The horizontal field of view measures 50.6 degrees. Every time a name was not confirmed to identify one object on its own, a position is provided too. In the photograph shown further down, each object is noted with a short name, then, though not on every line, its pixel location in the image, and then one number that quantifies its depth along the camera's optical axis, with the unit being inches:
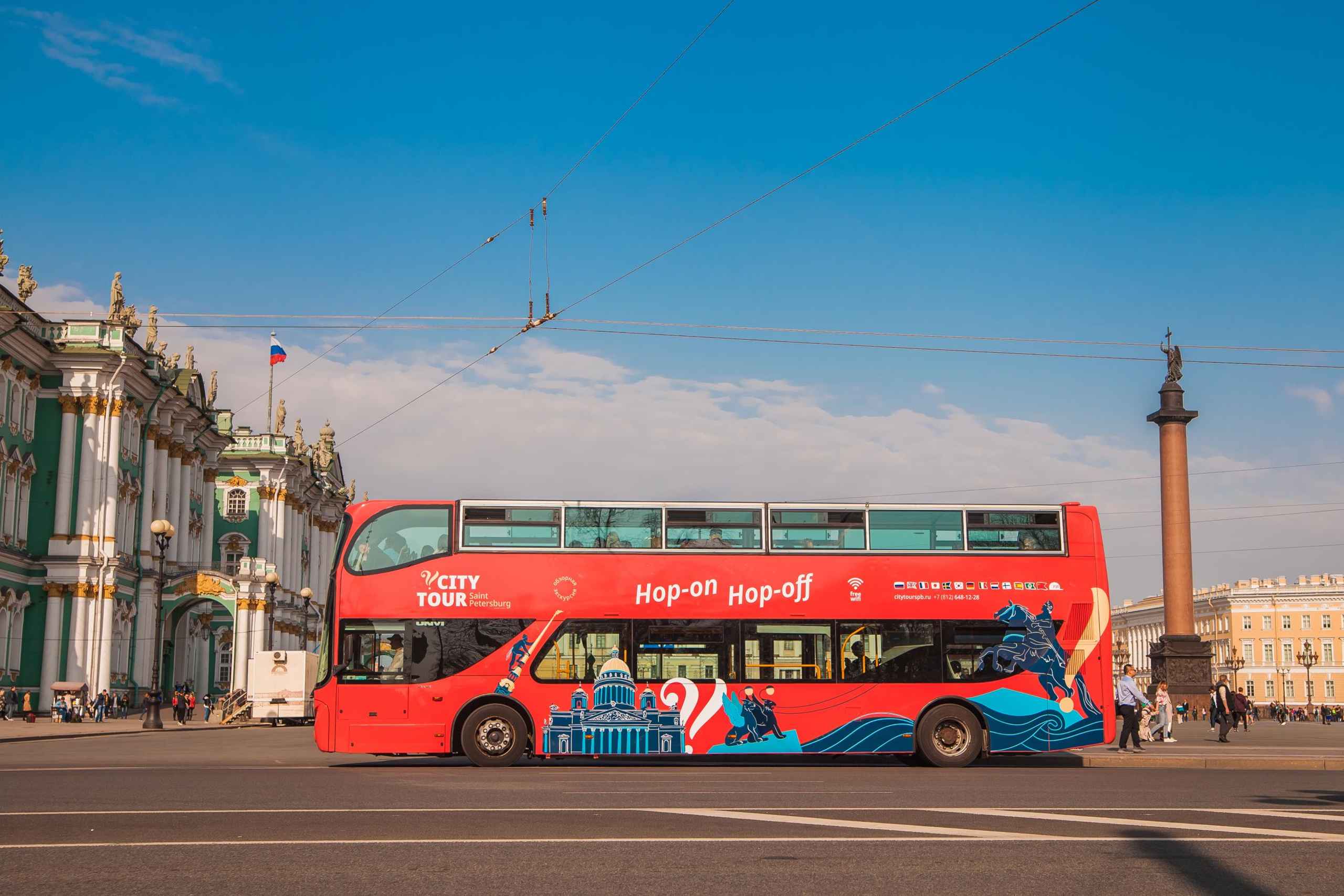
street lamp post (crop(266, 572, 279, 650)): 2385.6
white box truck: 1953.7
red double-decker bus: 836.6
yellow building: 5964.6
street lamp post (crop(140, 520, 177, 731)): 1686.8
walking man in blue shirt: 1065.5
